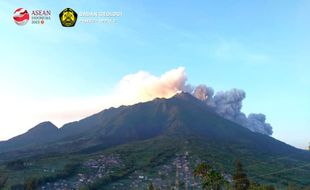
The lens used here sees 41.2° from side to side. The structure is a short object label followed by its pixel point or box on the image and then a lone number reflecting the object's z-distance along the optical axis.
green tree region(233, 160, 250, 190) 137.88
